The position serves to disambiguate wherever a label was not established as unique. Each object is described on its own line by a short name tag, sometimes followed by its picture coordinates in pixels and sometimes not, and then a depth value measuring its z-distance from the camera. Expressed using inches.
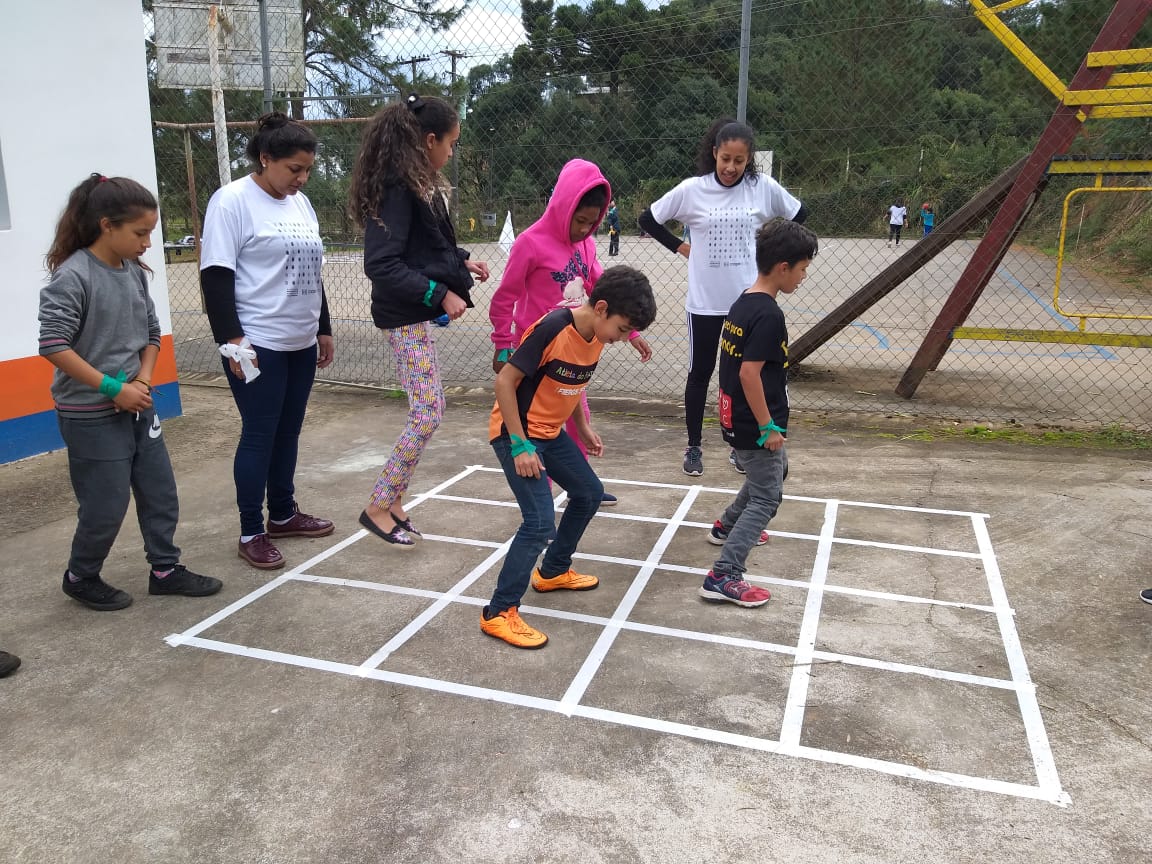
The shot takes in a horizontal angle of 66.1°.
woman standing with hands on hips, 180.1
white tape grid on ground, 91.4
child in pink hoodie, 135.6
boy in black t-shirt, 123.9
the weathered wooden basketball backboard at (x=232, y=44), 267.1
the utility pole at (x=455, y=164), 254.6
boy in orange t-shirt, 110.0
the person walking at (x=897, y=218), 507.2
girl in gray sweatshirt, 115.6
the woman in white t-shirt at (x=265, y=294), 132.1
